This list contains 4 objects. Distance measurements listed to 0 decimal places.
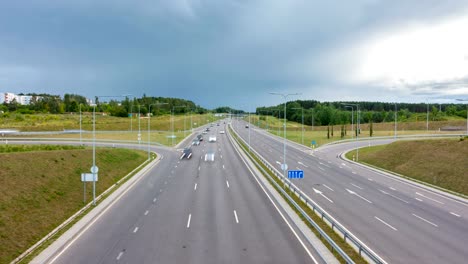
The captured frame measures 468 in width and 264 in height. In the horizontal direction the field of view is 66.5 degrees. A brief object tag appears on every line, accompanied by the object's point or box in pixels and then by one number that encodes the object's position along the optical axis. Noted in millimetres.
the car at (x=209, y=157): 58922
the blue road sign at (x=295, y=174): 32844
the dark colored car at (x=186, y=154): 63419
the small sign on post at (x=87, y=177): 28772
